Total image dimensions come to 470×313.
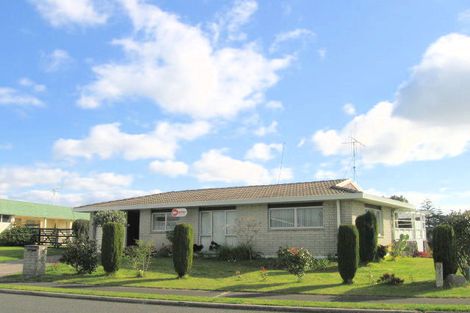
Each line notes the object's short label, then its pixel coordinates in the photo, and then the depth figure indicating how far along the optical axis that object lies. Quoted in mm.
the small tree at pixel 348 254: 15930
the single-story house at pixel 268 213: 22203
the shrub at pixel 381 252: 22422
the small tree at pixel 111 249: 18922
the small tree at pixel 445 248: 14766
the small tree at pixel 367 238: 21269
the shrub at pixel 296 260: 16531
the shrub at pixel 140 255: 19053
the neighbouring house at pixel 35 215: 46625
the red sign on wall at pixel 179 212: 25328
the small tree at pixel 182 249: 17953
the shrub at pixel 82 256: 19203
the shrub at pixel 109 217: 26094
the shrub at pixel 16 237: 37375
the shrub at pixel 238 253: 23062
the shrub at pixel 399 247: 24217
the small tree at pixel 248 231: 23656
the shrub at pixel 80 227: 32206
